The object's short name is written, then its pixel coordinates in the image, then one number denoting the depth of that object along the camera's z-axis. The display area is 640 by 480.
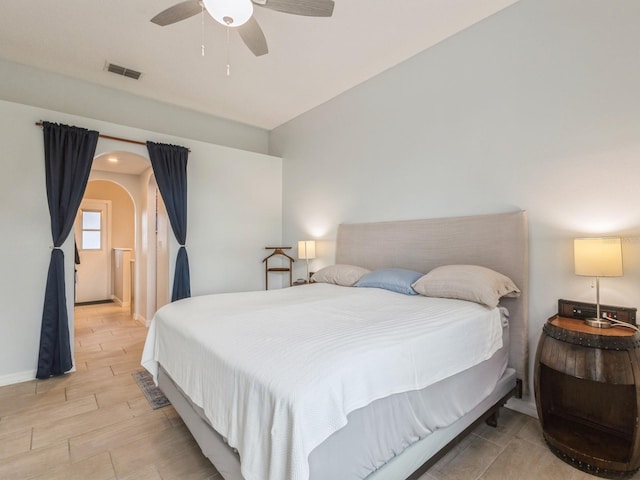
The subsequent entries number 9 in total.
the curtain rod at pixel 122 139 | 3.46
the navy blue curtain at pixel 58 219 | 3.01
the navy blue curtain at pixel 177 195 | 3.87
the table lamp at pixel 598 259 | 1.87
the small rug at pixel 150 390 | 2.50
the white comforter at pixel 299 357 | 1.06
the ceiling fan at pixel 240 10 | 1.84
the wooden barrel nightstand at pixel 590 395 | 1.67
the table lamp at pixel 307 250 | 4.23
